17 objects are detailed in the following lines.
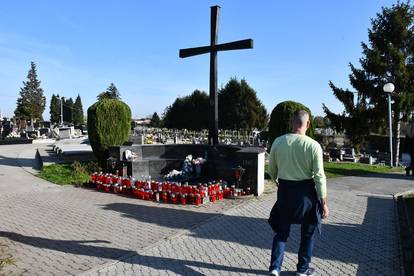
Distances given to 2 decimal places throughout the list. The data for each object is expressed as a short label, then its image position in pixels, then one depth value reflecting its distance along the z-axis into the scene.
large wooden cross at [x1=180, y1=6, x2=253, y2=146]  12.32
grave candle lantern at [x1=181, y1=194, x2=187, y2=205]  8.52
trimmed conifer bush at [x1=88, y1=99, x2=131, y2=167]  12.66
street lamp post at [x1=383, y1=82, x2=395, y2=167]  18.44
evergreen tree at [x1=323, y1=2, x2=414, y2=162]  27.20
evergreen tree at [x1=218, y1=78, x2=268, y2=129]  43.06
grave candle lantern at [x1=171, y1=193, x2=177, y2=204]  8.64
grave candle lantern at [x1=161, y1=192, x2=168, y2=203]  8.75
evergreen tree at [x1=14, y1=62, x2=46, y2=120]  70.14
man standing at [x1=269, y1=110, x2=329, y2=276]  4.29
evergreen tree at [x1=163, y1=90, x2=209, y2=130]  46.69
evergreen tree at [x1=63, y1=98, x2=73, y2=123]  84.21
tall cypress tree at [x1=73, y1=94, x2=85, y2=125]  91.38
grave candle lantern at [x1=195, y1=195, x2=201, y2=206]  8.46
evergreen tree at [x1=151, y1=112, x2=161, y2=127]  60.37
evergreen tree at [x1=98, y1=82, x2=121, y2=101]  75.38
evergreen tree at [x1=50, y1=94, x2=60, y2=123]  91.58
